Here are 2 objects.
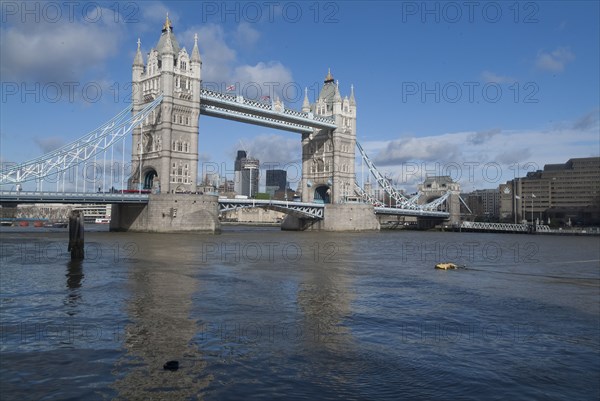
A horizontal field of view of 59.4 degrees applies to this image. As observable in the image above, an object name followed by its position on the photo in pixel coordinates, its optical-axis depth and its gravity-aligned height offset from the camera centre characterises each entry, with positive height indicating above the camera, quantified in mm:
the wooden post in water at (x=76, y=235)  25797 -433
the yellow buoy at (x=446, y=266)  26178 -1847
